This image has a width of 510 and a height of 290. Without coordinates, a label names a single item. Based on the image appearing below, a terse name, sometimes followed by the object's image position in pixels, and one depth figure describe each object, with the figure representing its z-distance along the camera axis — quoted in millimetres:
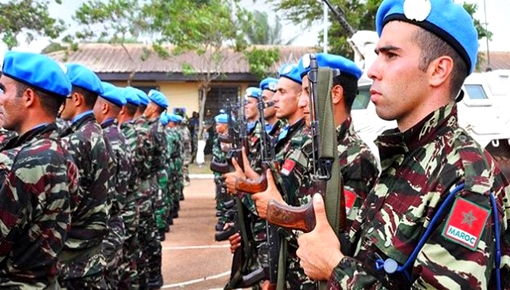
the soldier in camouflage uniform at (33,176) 2510
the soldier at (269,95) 6544
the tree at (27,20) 15425
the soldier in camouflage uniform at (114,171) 4395
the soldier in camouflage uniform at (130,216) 5688
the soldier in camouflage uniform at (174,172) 10711
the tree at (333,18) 17953
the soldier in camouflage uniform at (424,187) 1541
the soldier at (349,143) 2680
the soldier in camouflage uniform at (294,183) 3143
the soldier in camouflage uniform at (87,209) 3406
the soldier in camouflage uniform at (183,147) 13245
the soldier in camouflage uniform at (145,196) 6848
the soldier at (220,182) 8516
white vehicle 8836
